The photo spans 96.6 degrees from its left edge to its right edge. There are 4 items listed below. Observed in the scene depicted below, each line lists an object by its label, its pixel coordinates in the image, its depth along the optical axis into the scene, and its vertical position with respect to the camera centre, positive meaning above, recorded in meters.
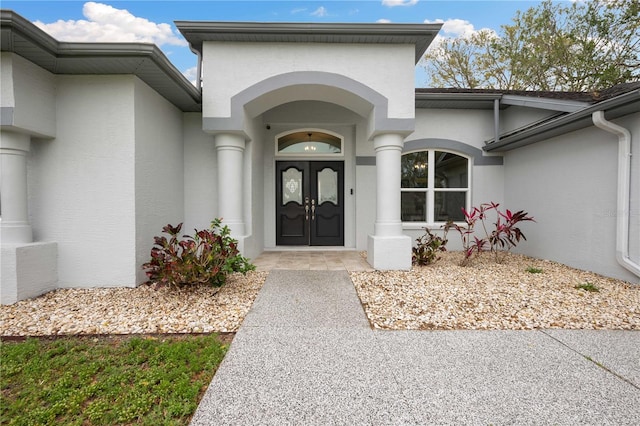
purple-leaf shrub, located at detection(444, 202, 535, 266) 5.61 -0.53
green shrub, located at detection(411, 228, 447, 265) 5.52 -0.90
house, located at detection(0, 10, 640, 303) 3.99 +1.12
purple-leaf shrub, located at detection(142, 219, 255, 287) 3.69 -0.77
